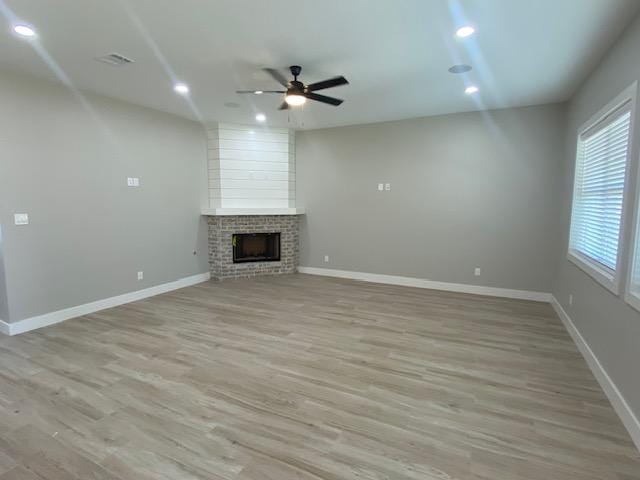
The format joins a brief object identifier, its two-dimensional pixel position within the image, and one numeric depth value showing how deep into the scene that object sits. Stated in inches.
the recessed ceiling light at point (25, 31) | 104.6
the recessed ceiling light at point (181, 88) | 156.9
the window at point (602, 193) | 105.4
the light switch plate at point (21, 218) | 143.1
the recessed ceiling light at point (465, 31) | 103.7
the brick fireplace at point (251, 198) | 237.5
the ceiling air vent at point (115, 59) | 125.4
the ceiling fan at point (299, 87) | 127.3
